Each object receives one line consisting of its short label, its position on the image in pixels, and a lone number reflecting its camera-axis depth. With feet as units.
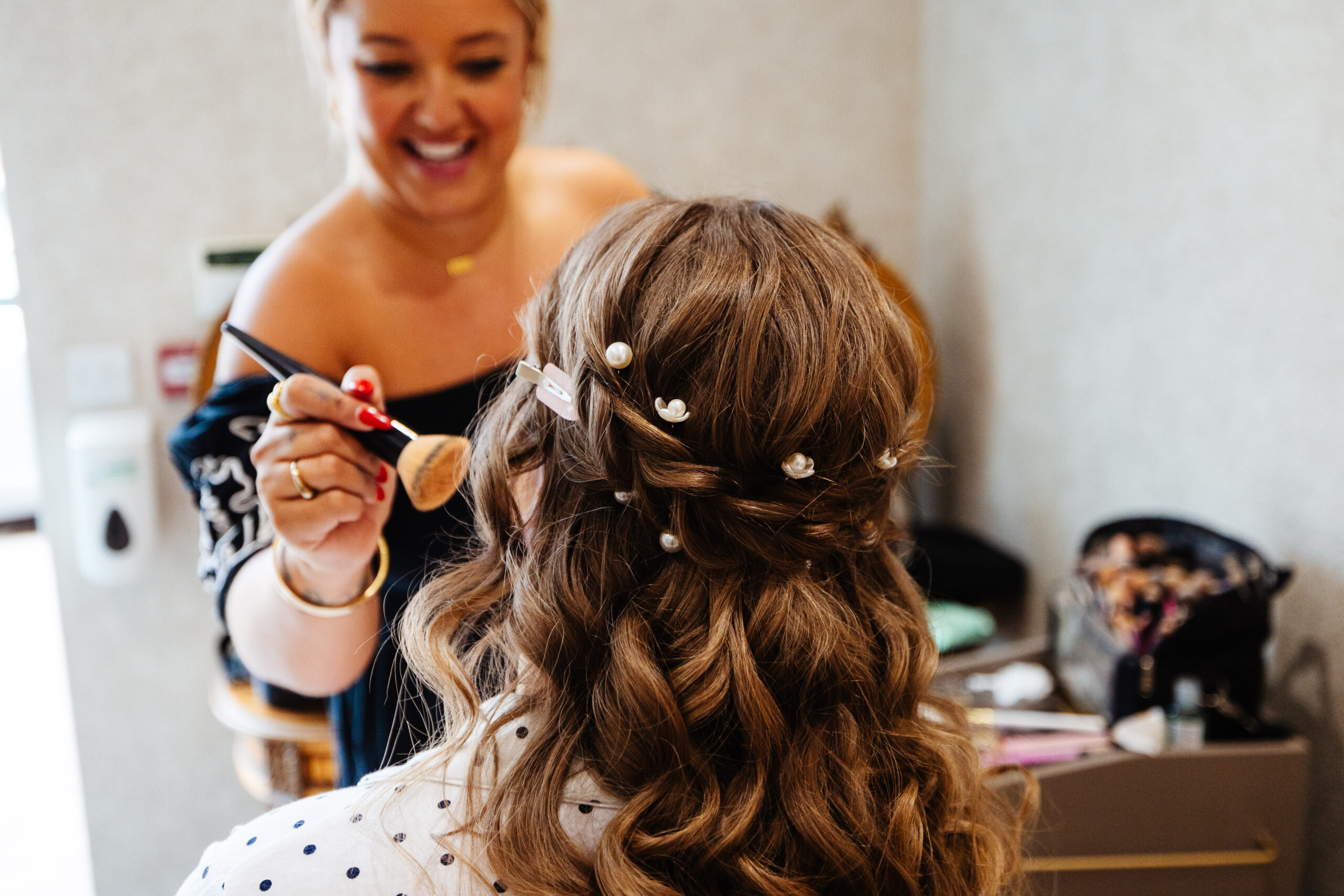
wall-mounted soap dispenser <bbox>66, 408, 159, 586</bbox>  5.72
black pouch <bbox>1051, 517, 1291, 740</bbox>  3.38
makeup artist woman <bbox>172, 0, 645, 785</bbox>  2.52
